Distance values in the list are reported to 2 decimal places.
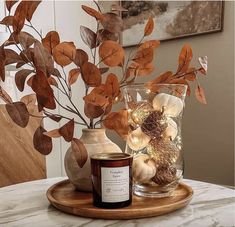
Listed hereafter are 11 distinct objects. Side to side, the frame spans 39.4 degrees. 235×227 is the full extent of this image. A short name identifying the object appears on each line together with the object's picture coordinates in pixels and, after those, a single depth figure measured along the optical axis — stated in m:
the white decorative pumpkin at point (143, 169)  0.73
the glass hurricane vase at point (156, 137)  0.74
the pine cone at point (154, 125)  0.74
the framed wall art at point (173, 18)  1.80
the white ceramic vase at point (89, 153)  0.77
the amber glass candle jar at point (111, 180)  0.66
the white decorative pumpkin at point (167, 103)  0.74
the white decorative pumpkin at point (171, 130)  0.75
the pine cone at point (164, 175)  0.74
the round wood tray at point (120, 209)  0.65
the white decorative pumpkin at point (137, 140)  0.75
